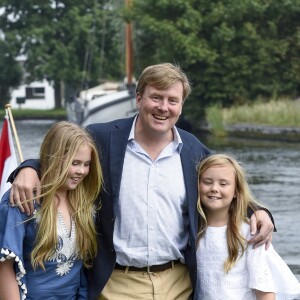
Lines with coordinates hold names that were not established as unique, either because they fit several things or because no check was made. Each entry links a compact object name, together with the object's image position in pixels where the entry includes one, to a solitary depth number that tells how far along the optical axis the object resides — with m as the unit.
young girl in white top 4.93
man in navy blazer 4.79
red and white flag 8.27
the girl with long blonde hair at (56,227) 4.56
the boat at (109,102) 37.58
